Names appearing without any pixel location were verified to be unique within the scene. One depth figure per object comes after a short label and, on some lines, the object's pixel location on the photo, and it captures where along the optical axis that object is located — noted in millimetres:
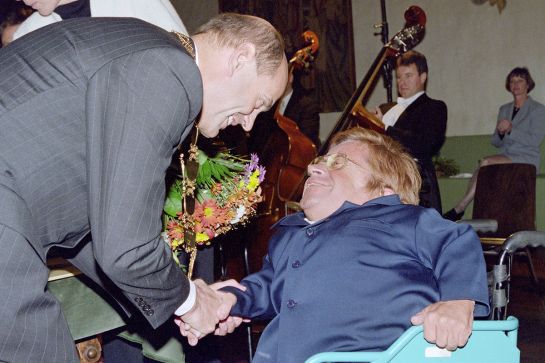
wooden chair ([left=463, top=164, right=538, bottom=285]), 4941
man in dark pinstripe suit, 1387
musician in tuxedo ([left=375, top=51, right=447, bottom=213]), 4277
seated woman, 7531
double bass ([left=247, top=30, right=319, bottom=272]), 4426
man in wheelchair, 1891
